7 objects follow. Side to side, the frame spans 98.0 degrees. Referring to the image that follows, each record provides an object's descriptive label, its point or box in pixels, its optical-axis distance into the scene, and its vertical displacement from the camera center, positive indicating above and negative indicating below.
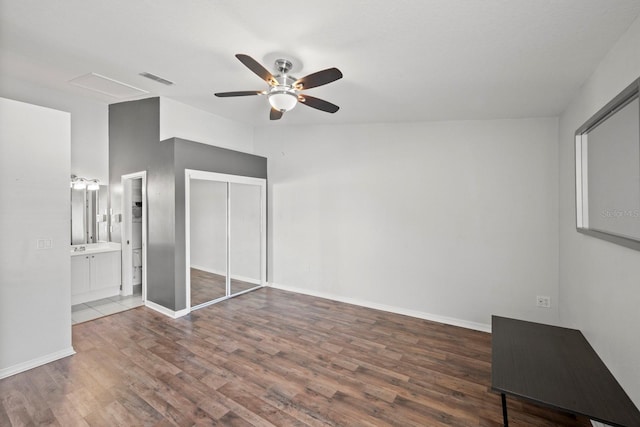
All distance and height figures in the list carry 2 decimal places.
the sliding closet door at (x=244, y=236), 4.54 -0.39
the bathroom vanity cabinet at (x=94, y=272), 4.06 -0.88
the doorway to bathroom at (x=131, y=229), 4.54 -0.25
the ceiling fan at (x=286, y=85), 1.97 +1.00
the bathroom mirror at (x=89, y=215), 4.42 -0.01
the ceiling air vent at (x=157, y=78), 2.88 +1.46
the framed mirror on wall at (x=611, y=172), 1.50 +0.27
